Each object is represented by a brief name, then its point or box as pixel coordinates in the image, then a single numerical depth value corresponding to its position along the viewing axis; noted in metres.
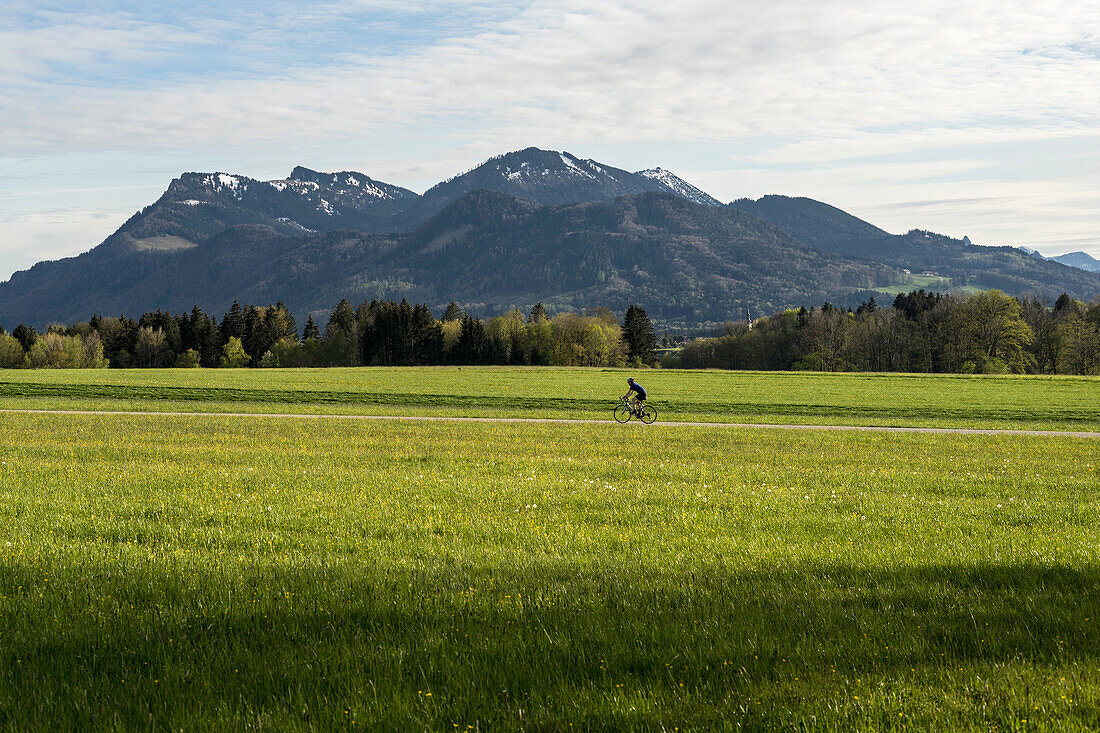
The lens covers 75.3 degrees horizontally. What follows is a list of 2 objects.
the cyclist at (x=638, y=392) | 36.06
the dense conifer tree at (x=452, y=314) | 156.88
